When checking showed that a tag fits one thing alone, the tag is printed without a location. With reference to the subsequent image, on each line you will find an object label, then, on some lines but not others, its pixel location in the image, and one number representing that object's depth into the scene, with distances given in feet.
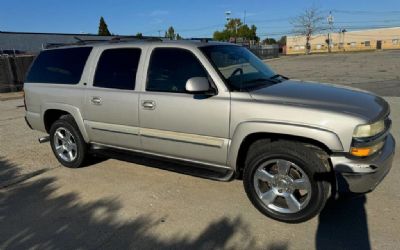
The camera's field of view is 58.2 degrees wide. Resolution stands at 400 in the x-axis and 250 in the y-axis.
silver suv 11.24
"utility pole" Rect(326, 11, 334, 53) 292.20
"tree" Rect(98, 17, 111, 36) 280.12
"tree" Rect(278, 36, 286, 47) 426.71
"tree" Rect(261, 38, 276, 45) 418.43
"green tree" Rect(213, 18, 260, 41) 258.71
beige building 277.44
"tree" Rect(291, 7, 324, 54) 299.79
